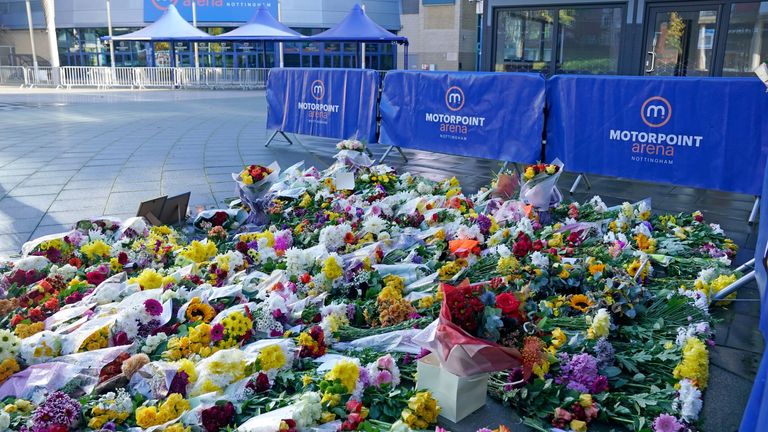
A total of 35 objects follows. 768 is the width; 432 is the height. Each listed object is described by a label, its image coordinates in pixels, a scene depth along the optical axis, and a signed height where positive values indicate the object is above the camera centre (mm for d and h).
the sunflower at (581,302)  3645 -1294
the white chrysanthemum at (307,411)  2531 -1322
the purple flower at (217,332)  3191 -1277
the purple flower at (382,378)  2916 -1367
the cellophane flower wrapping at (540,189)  5582 -1006
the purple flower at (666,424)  2600 -1404
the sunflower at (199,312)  3475 -1284
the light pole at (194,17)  30319 +2764
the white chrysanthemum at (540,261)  4035 -1164
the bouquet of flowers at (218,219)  5695 -1295
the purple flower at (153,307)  3395 -1227
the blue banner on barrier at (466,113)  7625 -520
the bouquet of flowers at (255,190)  5867 -1074
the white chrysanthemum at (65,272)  4242 -1304
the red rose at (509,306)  2963 -1064
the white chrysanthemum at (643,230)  5055 -1230
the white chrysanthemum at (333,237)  4648 -1172
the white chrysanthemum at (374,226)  4861 -1147
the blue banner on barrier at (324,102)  9539 -469
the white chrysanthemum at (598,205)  5785 -1199
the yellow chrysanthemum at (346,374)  2771 -1284
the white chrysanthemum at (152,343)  3205 -1337
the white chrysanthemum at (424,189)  6453 -1155
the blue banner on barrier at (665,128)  6055 -560
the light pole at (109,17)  32944 +2833
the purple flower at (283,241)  4758 -1242
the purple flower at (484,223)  4980 -1159
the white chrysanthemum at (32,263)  4297 -1270
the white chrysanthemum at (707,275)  4043 -1257
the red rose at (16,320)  3512 -1339
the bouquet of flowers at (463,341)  2707 -1137
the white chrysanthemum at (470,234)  4641 -1155
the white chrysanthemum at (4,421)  2508 -1348
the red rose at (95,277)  4184 -1321
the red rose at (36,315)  3592 -1341
